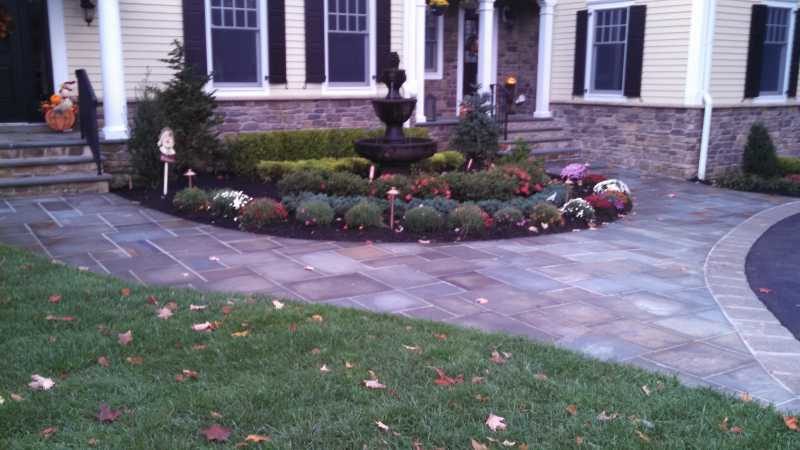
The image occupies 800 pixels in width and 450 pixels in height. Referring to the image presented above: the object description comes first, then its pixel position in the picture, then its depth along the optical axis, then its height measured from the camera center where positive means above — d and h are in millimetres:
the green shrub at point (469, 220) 7277 -1237
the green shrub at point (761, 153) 12055 -873
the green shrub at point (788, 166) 11969 -1062
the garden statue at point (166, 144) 8445 -586
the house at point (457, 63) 10023 +549
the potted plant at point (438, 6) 12359 +1614
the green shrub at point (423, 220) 7227 -1229
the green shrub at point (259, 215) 7301 -1213
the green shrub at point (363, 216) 7270 -1207
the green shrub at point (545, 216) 7727 -1251
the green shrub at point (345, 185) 8453 -1042
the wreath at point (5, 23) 9703 +929
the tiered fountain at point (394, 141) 8898 -554
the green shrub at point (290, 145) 10500 -754
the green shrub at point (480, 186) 8500 -1036
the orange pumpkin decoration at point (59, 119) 9781 -354
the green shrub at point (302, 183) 8453 -1020
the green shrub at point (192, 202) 7953 -1178
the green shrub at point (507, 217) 7664 -1256
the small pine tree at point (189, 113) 9312 -240
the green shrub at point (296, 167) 9891 -973
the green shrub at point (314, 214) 7332 -1197
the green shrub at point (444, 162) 11060 -1002
